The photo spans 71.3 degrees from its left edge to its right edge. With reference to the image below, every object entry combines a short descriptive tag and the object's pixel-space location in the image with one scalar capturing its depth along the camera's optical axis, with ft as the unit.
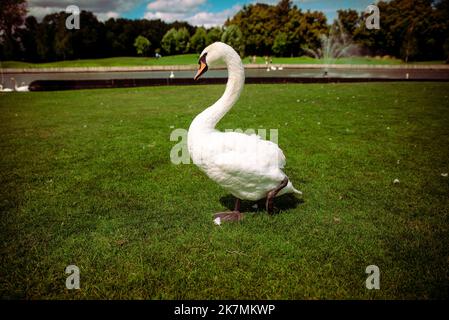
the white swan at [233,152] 12.75
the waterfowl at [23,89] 70.03
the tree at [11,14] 155.43
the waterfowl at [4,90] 69.56
